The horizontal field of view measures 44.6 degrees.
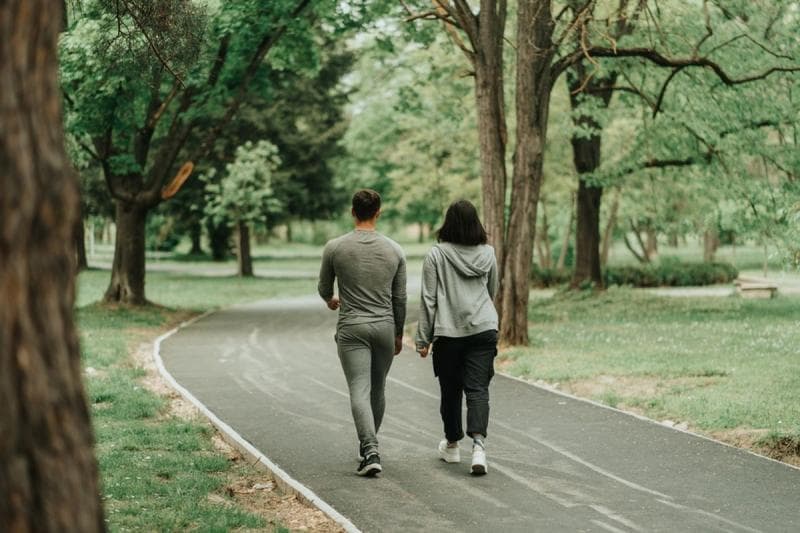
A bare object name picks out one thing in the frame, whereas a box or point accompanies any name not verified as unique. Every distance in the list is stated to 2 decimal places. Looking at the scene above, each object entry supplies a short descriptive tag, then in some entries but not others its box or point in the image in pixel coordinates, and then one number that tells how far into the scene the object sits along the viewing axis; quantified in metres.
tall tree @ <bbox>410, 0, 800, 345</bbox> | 15.84
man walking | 7.66
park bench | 28.00
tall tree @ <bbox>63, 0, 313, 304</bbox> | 18.48
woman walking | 7.91
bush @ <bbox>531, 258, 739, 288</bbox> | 34.88
